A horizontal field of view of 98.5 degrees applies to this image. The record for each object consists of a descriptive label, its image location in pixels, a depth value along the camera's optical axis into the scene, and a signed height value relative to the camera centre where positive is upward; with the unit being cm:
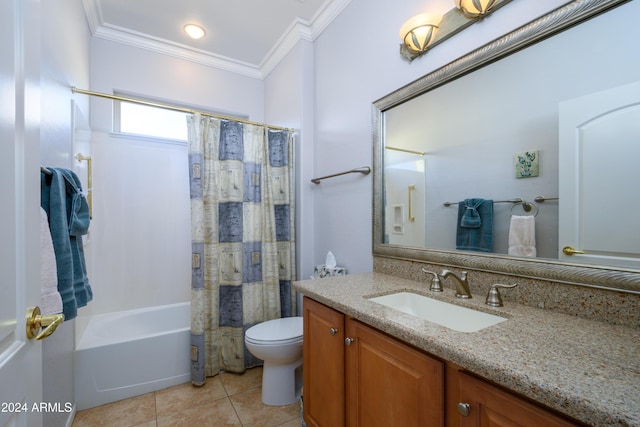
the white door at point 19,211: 56 +1
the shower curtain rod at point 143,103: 173 +76
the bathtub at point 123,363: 175 -102
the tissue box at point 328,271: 196 -43
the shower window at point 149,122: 252 +87
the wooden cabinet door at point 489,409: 57 -44
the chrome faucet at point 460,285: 114 -31
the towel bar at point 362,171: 178 +27
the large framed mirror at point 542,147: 85 +25
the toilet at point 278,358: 170 -92
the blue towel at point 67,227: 110 -6
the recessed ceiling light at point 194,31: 231 +156
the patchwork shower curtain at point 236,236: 200 -19
